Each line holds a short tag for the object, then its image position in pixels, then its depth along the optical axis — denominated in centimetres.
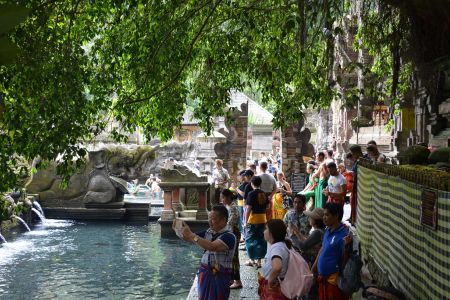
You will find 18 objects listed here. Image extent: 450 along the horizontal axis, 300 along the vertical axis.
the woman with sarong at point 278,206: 1141
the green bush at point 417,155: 783
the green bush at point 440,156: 736
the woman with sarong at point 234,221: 862
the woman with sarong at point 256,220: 948
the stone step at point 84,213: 2358
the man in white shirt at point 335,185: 986
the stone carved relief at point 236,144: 2425
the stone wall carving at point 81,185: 2417
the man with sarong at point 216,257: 603
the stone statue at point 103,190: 2406
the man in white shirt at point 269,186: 1112
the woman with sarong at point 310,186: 1232
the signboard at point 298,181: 1559
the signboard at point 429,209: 404
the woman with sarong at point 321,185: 1123
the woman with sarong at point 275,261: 537
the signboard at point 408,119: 1281
